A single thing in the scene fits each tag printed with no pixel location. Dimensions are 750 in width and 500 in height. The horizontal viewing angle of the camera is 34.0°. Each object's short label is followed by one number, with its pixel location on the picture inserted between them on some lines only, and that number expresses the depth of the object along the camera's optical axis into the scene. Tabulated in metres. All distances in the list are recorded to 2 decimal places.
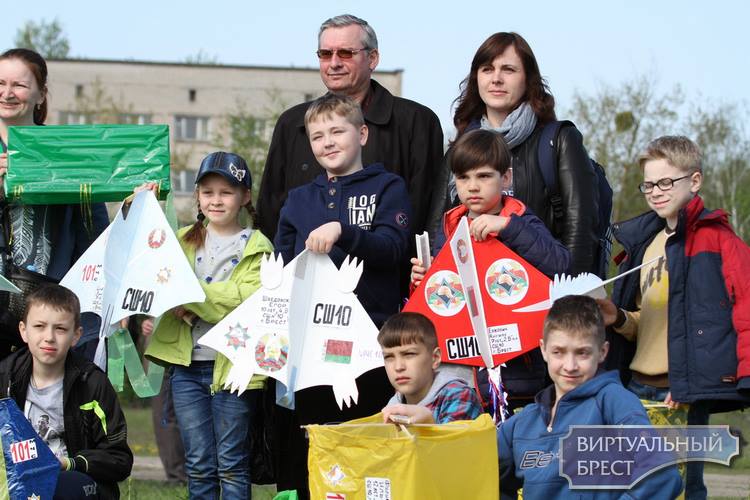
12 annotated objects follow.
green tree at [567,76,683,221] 24.42
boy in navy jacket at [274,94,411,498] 5.58
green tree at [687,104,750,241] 29.62
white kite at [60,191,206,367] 5.57
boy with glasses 5.14
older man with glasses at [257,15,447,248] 6.05
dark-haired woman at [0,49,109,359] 5.86
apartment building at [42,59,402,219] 52.94
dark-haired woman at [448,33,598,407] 5.34
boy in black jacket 5.42
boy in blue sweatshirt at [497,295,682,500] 4.51
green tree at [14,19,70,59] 58.19
